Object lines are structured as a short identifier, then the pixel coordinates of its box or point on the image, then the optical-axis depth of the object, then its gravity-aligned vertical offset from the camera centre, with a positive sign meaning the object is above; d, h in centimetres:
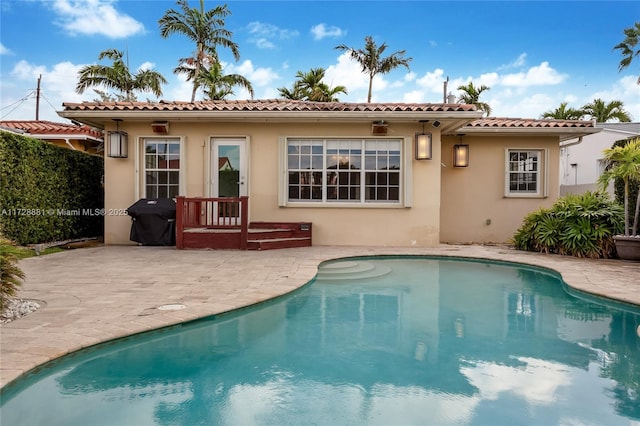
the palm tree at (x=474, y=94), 2266 +672
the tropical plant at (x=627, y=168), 729 +81
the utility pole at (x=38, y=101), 2795 +745
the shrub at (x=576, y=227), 795 -38
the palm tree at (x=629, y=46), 1722 +738
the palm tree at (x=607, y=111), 2352 +605
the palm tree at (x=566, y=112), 2252 +570
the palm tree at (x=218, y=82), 2130 +696
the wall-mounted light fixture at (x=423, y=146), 895 +144
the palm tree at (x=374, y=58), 2256 +876
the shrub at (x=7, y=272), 357 -65
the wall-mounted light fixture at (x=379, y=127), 893 +187
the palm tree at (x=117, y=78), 2042 +684
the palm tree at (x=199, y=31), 2012 +930
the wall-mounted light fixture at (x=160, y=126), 901 +184
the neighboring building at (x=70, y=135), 1371 +248
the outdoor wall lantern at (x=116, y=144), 892 +140
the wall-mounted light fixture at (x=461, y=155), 1016 +139
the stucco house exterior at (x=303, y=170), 920 +87
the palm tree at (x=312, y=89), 2209 +692
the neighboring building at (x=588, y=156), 1723 +255
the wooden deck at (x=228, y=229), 835 -52
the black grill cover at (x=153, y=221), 868 -37
